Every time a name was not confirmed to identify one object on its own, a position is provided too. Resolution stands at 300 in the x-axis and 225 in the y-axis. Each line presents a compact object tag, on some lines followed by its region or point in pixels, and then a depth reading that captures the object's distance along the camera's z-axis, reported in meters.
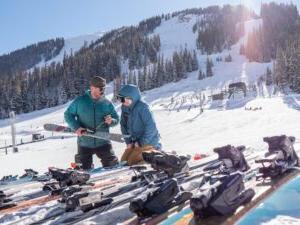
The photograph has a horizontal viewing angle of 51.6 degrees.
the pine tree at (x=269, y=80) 58.29
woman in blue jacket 4.94
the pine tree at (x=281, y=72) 52.35
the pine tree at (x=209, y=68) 74.60
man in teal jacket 5.10
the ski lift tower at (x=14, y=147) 19.73
